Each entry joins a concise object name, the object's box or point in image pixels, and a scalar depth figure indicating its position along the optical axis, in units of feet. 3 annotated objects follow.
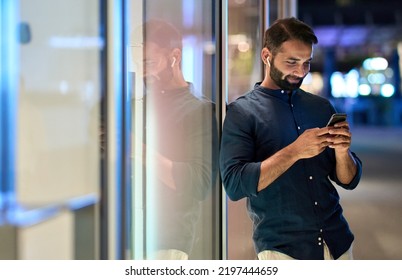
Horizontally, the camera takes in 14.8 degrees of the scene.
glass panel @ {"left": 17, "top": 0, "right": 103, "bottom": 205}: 16.08
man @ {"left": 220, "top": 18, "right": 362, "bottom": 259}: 17.36
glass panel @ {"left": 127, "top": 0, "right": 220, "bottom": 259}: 17.62
